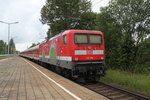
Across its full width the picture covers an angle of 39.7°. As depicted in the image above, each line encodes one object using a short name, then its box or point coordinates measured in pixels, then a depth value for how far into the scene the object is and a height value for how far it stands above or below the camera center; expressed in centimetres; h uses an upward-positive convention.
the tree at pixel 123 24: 2536 +430
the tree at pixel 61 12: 3328 +748
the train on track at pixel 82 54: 1154 +19
